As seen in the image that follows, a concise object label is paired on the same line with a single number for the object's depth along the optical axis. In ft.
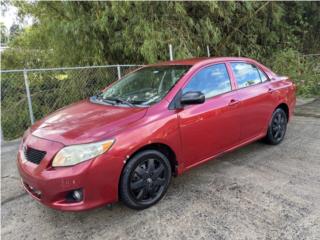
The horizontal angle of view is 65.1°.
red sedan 6.93
